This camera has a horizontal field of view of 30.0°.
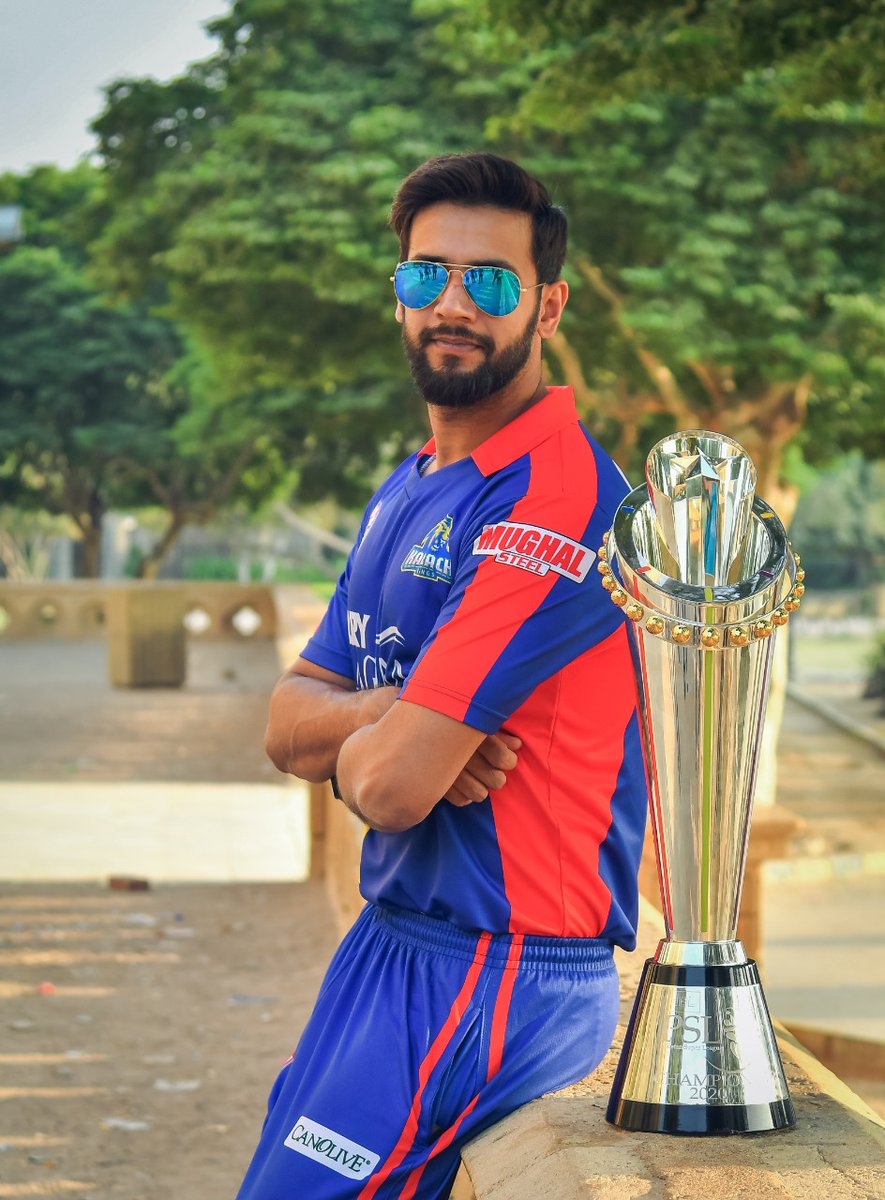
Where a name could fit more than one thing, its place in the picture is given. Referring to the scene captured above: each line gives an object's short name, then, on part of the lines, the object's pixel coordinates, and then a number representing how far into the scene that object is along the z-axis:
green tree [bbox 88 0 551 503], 13.70
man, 2.23
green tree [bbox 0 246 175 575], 34.75
